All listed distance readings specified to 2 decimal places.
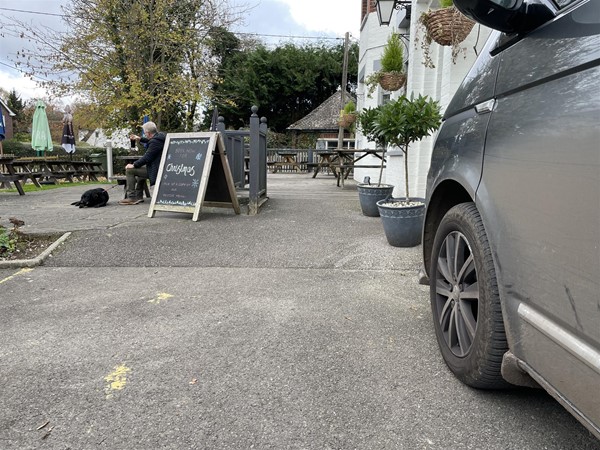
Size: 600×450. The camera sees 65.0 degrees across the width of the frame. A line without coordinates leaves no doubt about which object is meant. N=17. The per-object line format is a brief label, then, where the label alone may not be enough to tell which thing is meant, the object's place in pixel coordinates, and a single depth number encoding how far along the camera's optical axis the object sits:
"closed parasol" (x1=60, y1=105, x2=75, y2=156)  17.62
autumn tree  14.88
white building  6.32
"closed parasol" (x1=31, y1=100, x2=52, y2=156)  16.67
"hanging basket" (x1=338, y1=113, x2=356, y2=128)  14.52
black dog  8.57
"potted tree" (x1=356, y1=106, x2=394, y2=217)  6.63
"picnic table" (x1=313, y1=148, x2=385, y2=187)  11.74
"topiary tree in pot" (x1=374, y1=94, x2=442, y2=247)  5.11
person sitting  7.85
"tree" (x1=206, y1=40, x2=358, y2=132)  34.91
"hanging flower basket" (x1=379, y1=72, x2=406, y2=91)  8.29
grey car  1.31
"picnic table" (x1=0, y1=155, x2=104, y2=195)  10.73
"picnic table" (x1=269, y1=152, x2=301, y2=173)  22.91
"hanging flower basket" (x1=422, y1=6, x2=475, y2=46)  5.32
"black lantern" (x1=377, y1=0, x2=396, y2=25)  8.38
